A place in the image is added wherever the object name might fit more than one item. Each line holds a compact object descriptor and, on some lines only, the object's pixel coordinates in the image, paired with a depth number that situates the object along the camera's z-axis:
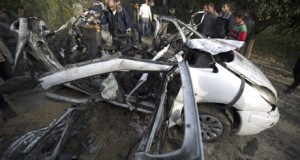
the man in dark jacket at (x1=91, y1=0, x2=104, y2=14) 8.25
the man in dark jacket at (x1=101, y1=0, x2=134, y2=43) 5.80
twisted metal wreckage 2.31
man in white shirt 8.48
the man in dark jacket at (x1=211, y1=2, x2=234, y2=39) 5.62
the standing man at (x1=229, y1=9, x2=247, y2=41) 4.85
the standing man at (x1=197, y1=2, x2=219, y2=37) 6.18
